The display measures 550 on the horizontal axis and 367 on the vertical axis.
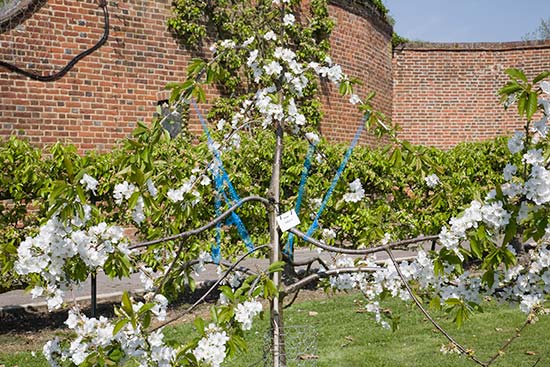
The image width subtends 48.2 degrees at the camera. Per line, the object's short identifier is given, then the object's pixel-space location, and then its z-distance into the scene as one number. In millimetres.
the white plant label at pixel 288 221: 2234
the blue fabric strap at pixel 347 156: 3039
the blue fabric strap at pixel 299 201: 2967
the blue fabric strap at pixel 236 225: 4359
